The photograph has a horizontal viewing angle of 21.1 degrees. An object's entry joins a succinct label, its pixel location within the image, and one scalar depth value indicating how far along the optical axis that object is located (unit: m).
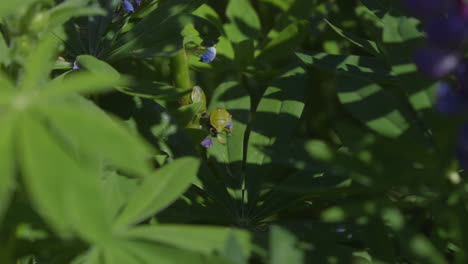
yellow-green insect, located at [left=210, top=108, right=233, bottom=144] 0.61
